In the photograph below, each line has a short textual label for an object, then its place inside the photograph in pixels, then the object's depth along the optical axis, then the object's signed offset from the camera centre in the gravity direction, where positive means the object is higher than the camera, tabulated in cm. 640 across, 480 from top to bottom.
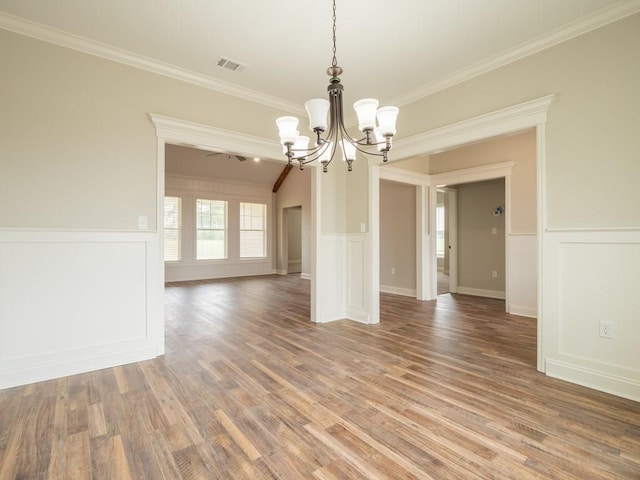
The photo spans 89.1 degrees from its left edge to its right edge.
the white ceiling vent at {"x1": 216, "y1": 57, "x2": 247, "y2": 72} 318 +176
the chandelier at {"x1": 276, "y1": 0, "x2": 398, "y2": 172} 210 +80
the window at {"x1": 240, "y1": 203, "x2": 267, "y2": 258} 991 +31
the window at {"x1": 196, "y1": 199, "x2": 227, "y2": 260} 903 +31
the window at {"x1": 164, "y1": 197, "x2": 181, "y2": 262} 853 +32
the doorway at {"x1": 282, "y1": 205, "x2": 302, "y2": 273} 1108 +3
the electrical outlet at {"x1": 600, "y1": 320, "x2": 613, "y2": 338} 246 -69
